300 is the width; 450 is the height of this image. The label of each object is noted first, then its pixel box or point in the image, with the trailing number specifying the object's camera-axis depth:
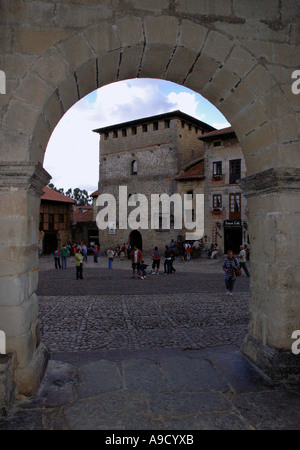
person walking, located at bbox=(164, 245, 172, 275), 16.60
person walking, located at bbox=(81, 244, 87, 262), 21.75
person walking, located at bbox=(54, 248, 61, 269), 20.36
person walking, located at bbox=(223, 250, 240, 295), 9.81
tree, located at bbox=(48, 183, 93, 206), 88.45
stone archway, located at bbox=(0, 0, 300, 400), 3.40
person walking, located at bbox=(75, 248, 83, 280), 14.22
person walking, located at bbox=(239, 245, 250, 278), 13.76
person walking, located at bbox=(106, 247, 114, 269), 20.42
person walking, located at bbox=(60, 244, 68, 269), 20.25
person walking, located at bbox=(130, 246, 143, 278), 15.17
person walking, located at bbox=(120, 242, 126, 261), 27.74
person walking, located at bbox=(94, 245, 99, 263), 25.35
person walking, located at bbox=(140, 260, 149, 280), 15.13
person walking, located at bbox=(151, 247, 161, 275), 16.48
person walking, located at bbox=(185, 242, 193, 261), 25.91
